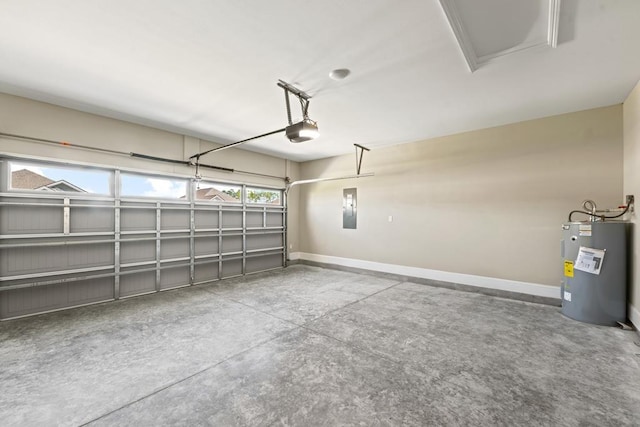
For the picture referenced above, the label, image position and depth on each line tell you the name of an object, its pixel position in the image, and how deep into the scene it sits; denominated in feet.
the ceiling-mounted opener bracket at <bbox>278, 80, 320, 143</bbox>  11.38
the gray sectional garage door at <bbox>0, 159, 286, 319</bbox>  12.38
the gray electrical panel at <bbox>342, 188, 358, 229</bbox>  22.61
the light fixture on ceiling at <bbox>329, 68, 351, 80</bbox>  9.90
